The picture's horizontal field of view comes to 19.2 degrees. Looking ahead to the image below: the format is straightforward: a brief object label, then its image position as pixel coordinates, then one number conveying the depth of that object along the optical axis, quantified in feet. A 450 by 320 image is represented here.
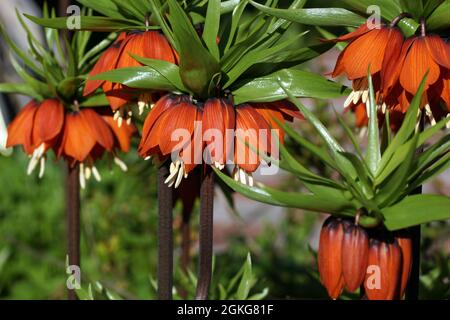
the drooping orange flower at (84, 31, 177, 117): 3.25
